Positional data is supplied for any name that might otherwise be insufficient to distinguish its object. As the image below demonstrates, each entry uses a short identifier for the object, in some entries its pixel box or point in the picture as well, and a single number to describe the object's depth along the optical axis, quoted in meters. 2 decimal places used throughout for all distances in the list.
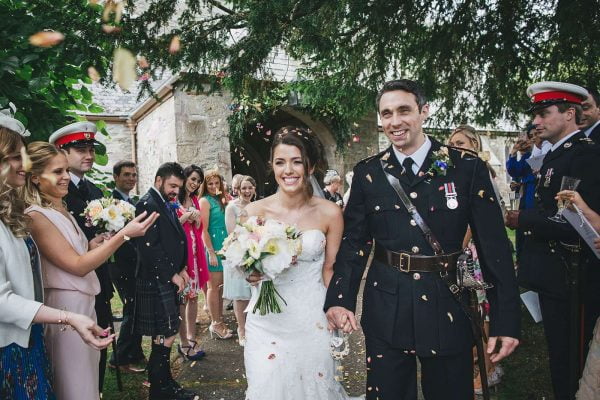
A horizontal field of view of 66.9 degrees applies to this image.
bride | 3.07
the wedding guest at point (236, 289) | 5.90
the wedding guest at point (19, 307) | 2.22
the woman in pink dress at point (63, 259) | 2.79
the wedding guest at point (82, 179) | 3.87
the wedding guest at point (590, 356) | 2.57
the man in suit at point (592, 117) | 4.26
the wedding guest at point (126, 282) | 5.02
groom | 2.50
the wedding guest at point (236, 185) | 7.37
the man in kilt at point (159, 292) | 4.25
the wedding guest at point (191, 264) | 5.48
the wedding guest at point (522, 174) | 5.57
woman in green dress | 6.24
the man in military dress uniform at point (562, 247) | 3.15
